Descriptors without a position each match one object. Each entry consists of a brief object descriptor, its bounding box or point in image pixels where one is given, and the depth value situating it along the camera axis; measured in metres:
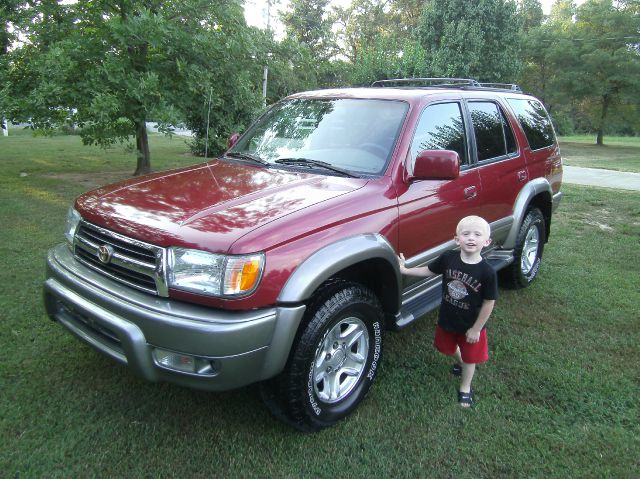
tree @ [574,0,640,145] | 26.33
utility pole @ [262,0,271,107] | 9.29
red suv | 2.33
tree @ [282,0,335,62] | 34.56
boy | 2.88
